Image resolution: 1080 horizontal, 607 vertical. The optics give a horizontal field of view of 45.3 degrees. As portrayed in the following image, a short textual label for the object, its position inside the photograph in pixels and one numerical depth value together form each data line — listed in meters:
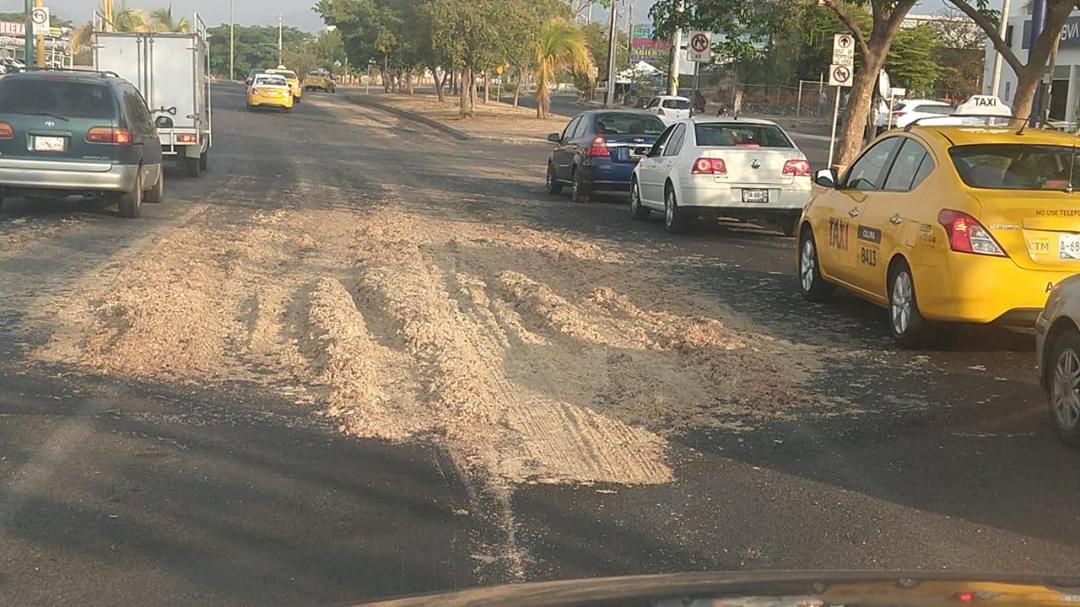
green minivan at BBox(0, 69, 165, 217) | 14.52
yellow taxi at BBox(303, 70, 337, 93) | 91.06
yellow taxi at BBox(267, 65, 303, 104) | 63.03
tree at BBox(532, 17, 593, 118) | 51.78
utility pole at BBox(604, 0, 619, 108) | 45.28
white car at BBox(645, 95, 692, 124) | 38.48
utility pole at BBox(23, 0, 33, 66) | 35.31
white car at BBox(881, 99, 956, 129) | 37.16
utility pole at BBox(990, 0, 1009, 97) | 32.41
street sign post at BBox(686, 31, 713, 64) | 25.62
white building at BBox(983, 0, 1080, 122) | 44.22
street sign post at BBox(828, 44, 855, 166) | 21.03
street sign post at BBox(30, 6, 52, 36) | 35.41
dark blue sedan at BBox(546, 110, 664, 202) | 20.02
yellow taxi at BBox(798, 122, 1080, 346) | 8.10
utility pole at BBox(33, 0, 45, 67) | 42.38
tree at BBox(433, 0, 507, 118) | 47.88
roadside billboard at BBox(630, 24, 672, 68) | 103.16
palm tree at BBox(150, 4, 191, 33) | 71.39
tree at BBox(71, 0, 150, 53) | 64.37
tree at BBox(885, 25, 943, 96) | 52.22
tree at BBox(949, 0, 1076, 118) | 14.95
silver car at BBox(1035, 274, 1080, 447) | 6.65
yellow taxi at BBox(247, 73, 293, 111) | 53.03
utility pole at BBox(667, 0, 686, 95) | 40.14
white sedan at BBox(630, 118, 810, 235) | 15.45
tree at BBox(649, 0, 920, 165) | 18.56
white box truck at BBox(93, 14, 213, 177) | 22.08
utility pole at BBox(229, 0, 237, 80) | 126.56
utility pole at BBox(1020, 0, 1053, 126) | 18.14
